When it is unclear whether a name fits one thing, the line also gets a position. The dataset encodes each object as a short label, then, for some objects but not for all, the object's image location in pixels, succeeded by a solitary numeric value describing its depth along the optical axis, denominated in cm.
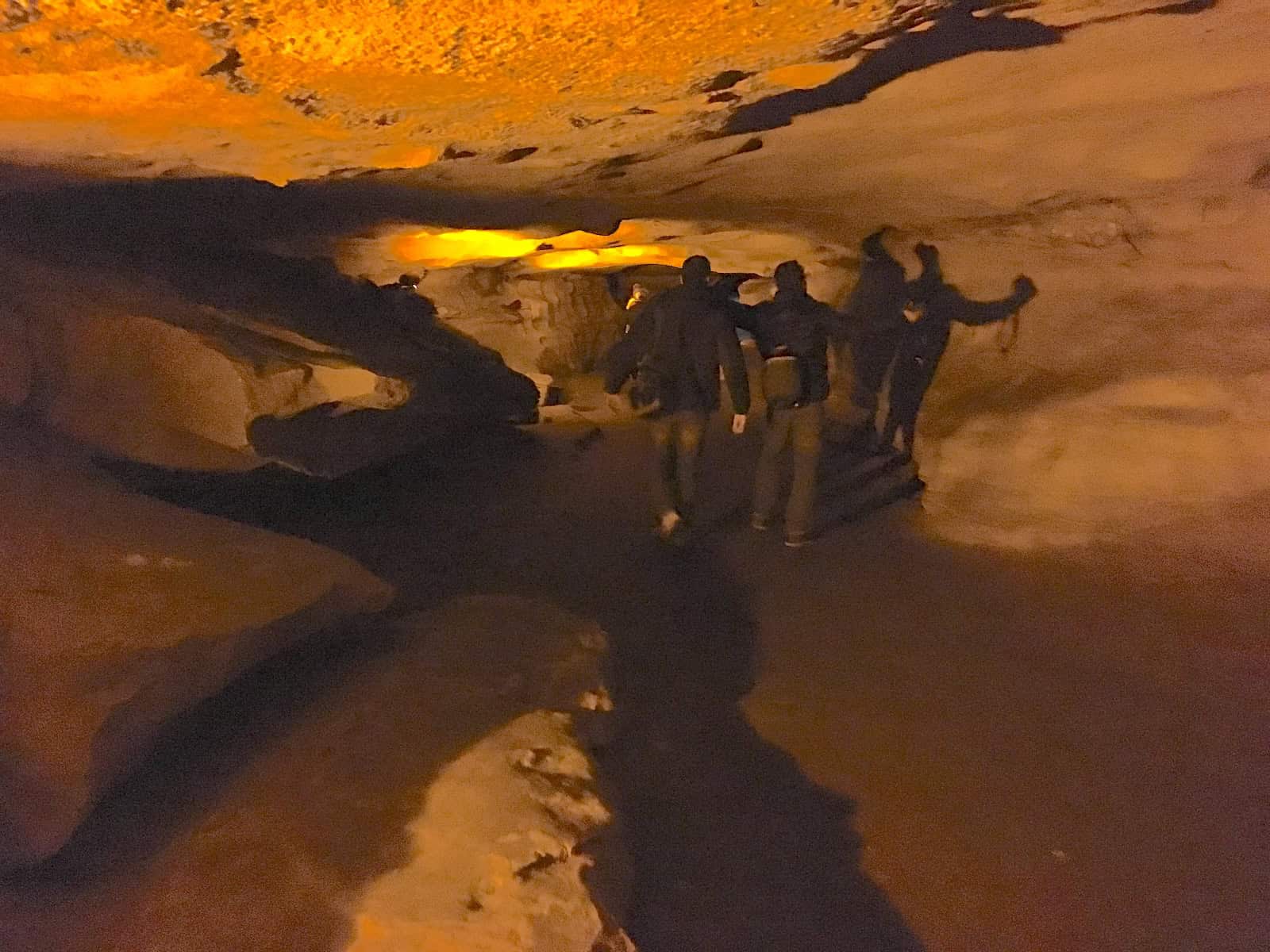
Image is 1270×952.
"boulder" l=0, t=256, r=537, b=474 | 401
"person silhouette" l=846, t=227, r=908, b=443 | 557
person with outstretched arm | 505
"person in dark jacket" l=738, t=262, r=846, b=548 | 471
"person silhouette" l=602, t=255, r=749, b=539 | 471
